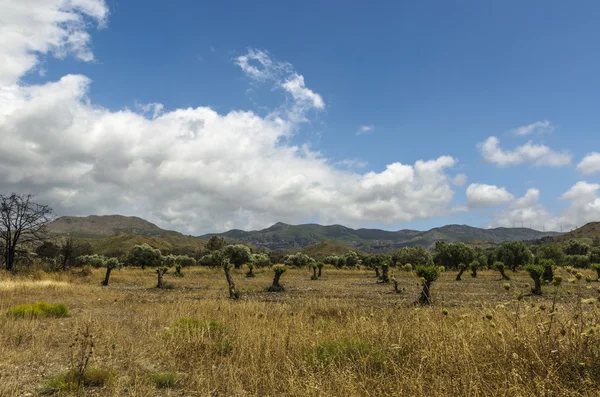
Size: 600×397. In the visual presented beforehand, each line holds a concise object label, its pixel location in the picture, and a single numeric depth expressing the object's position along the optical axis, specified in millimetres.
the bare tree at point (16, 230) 35062
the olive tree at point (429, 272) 20297
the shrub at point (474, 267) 44059
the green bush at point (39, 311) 12336
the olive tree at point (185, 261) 74062
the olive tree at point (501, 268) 37728
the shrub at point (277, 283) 26534
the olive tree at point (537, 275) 22762
